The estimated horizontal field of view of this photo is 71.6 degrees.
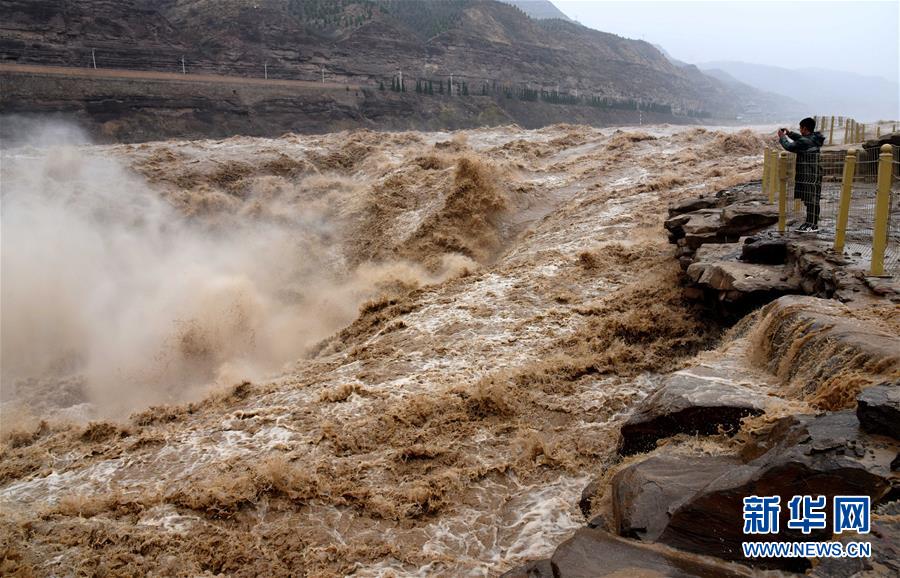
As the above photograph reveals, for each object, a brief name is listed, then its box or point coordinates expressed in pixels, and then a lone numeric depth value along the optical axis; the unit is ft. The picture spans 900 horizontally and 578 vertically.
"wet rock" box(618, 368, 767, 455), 14.24
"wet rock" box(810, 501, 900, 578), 8.32
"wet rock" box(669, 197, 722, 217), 36.55
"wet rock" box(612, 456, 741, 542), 10.85
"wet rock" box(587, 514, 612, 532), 12.35
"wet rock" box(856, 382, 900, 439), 10.27
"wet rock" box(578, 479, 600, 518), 14.87
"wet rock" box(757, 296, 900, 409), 12.85
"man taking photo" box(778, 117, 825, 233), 25.05
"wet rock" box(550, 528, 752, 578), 9.57
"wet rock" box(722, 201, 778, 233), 29.60
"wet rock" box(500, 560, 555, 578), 11.11
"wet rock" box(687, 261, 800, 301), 21.75
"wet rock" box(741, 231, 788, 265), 23.95
